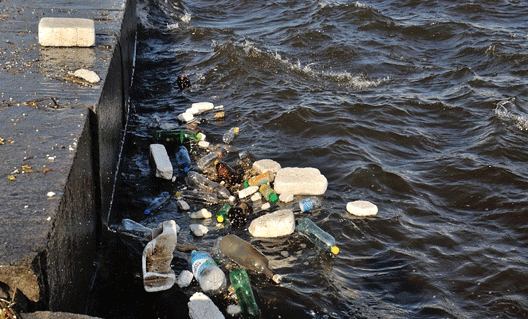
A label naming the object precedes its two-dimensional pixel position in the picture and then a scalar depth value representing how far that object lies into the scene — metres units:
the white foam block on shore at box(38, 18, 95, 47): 6.54
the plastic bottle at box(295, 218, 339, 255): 5.72
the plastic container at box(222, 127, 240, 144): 7.98
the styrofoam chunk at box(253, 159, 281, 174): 6.98
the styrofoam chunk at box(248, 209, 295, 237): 5.87
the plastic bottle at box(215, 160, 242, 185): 6.98
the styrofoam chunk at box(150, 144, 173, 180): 7.02
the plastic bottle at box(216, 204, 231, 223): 6.16
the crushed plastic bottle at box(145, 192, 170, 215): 6.43
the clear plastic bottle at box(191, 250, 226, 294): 4.91
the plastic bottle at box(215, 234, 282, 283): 5.29
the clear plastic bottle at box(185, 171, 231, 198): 6.68
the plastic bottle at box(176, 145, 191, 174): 7.28
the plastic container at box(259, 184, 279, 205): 6.55
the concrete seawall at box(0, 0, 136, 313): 3.31
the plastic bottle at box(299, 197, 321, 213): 6.36
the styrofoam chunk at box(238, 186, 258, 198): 6.66
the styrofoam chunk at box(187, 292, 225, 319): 4.52
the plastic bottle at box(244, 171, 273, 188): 6.79
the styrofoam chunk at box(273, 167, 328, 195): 6.62
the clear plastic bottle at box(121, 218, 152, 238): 5.73
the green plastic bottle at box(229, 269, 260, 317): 4.75
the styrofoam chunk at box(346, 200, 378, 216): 6.33
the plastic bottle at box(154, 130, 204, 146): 7.91
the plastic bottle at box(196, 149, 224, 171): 7.30
